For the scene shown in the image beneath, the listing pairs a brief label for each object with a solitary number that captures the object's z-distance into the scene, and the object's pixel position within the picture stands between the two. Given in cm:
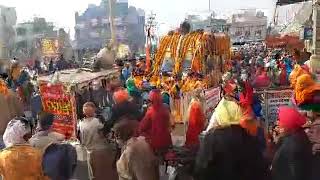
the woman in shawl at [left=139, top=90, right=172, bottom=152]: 488
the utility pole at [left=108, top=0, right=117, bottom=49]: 1782
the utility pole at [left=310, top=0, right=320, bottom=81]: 922
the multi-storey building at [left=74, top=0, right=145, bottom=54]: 4364
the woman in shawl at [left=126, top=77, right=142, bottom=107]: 679
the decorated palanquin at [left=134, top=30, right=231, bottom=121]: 841
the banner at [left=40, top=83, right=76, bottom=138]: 610
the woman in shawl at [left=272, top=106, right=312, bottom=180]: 313
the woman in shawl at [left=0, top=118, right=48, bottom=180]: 324
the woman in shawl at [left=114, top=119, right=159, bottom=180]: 345
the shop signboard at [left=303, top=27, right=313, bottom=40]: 1403
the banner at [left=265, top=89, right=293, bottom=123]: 522
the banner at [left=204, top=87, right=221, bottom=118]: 594
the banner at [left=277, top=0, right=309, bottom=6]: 1015
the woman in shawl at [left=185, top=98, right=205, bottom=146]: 517
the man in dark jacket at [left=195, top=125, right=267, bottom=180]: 289
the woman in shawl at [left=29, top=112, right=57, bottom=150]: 351
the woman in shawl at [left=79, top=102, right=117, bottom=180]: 450
